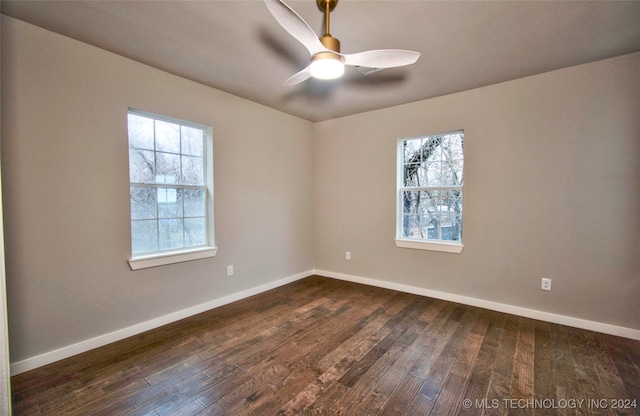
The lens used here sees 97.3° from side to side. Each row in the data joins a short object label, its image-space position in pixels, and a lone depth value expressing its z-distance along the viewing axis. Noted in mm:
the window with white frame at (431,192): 3375
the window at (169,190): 2629
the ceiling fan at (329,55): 1523
